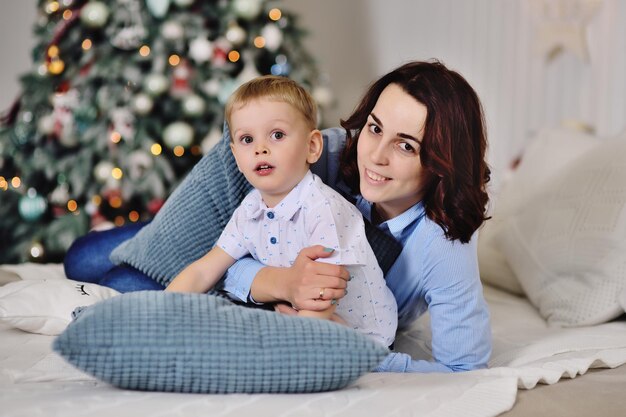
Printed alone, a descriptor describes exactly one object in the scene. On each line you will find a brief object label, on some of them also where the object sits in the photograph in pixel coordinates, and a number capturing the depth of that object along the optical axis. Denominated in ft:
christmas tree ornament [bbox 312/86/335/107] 13.03
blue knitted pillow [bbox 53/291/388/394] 4.17
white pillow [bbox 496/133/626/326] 6.74
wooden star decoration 10.54
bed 4.20
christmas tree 12.11
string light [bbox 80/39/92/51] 12.26
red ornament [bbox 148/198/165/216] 12.21
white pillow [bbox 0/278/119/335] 5.74
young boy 5.08
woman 5.22
